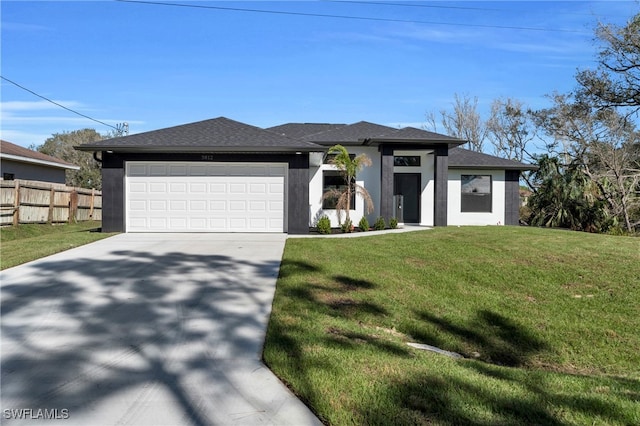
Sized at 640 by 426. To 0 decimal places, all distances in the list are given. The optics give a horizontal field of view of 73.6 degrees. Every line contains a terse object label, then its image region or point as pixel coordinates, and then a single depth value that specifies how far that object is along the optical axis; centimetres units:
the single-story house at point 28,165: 1995
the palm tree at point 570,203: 1859
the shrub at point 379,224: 1491
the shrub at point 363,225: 1469
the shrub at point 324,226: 1398
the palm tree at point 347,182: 1485
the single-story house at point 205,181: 1348
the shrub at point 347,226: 1438
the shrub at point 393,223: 1519
